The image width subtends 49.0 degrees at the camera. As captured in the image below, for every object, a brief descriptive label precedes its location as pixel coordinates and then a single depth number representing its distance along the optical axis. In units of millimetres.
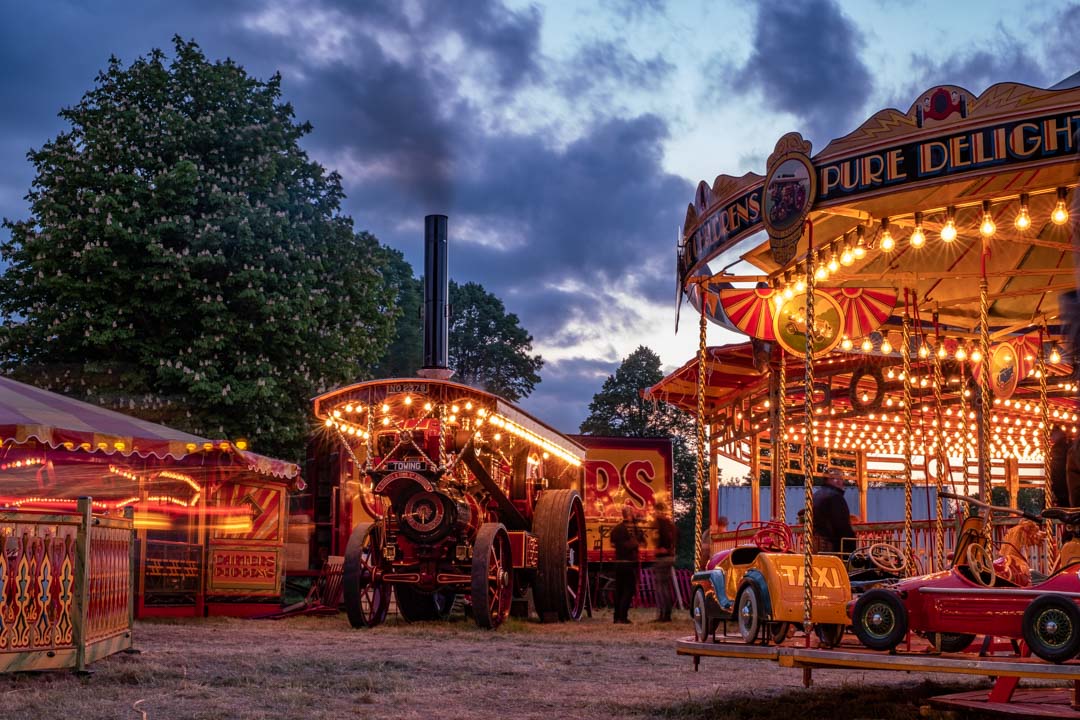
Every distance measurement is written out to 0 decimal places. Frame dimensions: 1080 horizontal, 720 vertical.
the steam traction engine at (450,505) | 13164
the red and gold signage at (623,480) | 21734
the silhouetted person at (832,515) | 10477
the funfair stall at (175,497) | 13398
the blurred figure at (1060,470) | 9406
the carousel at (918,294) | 6465
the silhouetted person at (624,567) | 15555
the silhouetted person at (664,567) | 15516
